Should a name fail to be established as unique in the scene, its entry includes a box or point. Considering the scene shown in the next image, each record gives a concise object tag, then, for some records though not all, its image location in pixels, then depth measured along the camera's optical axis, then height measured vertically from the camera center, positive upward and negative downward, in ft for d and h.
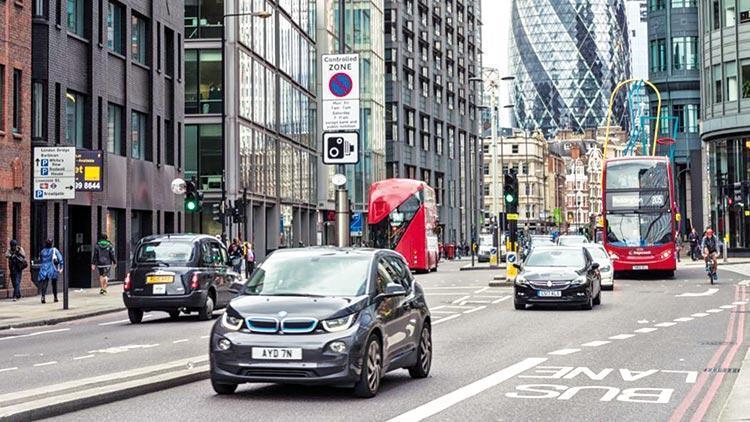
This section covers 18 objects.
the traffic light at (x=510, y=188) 124.57 +4.88
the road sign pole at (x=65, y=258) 88.33 -1.54
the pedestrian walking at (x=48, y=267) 101.14 -2.60
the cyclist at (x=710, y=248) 127.13 -1.96
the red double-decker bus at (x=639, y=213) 135.95 +2.16
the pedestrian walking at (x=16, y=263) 103.14 -2.22
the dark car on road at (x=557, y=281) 84.74 -3.62
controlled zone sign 64.90 +8.02
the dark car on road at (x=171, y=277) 76.59 -2.71
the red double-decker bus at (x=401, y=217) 163.84 +2.45
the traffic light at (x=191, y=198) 118.62 +3.99
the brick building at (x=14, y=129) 107.55 +10.49
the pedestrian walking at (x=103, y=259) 114.01 -2.15
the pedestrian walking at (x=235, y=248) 145.13 -1.57
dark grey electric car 35.96 -2.93
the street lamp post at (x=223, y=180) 126.93 +6.31
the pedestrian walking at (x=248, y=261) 154.10 -3.38
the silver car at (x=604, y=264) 116.41 -3.35
